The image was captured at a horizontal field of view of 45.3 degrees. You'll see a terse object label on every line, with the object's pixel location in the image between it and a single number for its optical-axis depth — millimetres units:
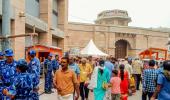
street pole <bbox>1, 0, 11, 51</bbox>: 4805
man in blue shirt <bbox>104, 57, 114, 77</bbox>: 7949
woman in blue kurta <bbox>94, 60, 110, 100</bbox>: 5903
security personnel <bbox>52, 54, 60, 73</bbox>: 8544
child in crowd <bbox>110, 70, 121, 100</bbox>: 5796
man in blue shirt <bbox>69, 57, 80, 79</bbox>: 6380
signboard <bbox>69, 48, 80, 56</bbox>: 15156
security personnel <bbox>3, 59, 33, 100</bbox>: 3693
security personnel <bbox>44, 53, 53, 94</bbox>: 8455
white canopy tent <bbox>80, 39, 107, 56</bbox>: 15357
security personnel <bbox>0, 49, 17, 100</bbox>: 4194
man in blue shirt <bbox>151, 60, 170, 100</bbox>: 3630
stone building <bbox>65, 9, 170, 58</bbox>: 22844
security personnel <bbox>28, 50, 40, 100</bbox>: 3988
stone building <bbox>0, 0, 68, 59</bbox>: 9210
